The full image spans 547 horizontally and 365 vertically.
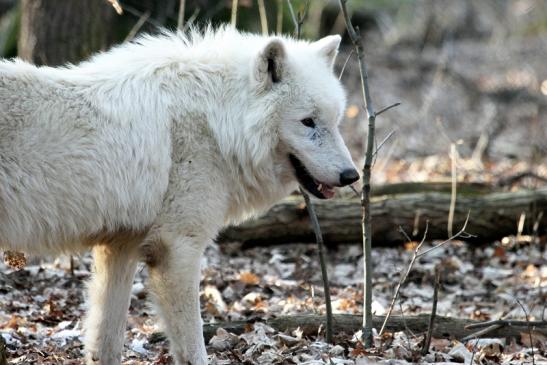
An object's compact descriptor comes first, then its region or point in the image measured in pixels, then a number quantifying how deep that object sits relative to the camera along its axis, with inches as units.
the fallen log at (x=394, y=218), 671.1
